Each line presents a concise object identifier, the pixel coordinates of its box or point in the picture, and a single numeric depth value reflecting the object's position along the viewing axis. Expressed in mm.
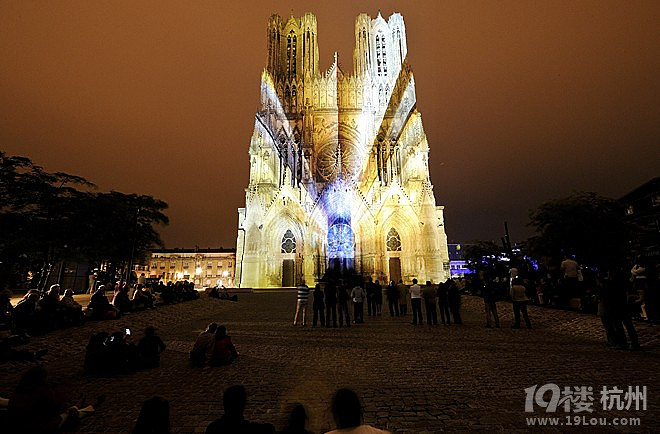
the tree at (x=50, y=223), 14453
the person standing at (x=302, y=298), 10977
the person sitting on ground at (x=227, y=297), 22328
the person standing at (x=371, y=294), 14516
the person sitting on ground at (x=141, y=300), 14562
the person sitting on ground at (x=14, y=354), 7082
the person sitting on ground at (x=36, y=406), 3391
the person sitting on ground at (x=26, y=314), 9000
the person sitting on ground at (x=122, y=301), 13462
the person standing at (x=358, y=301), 12035
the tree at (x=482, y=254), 46272
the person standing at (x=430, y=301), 11589
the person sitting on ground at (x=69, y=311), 10431
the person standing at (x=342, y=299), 11430
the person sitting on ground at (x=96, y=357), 6254
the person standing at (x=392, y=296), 14102
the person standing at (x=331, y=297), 11180
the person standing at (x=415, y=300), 11406
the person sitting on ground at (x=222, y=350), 6617
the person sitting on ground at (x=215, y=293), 22734
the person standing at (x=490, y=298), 10336
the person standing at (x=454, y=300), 11406
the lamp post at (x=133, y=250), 25653
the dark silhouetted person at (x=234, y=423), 2332
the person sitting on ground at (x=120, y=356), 6242
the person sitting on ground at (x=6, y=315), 8562
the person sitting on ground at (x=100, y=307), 11734
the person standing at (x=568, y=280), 11750
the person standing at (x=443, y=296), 11891
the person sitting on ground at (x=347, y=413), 2064
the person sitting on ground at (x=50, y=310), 9781
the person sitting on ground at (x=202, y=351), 6656
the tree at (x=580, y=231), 19781
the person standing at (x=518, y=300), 10133
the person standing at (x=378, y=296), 14525
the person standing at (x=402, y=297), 14188
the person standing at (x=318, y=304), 11495
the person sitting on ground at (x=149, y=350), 6543
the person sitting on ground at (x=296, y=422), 2197
